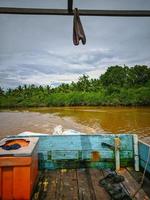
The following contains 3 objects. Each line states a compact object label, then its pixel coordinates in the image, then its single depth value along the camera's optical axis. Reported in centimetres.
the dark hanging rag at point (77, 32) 147
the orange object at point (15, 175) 164
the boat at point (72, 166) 165
